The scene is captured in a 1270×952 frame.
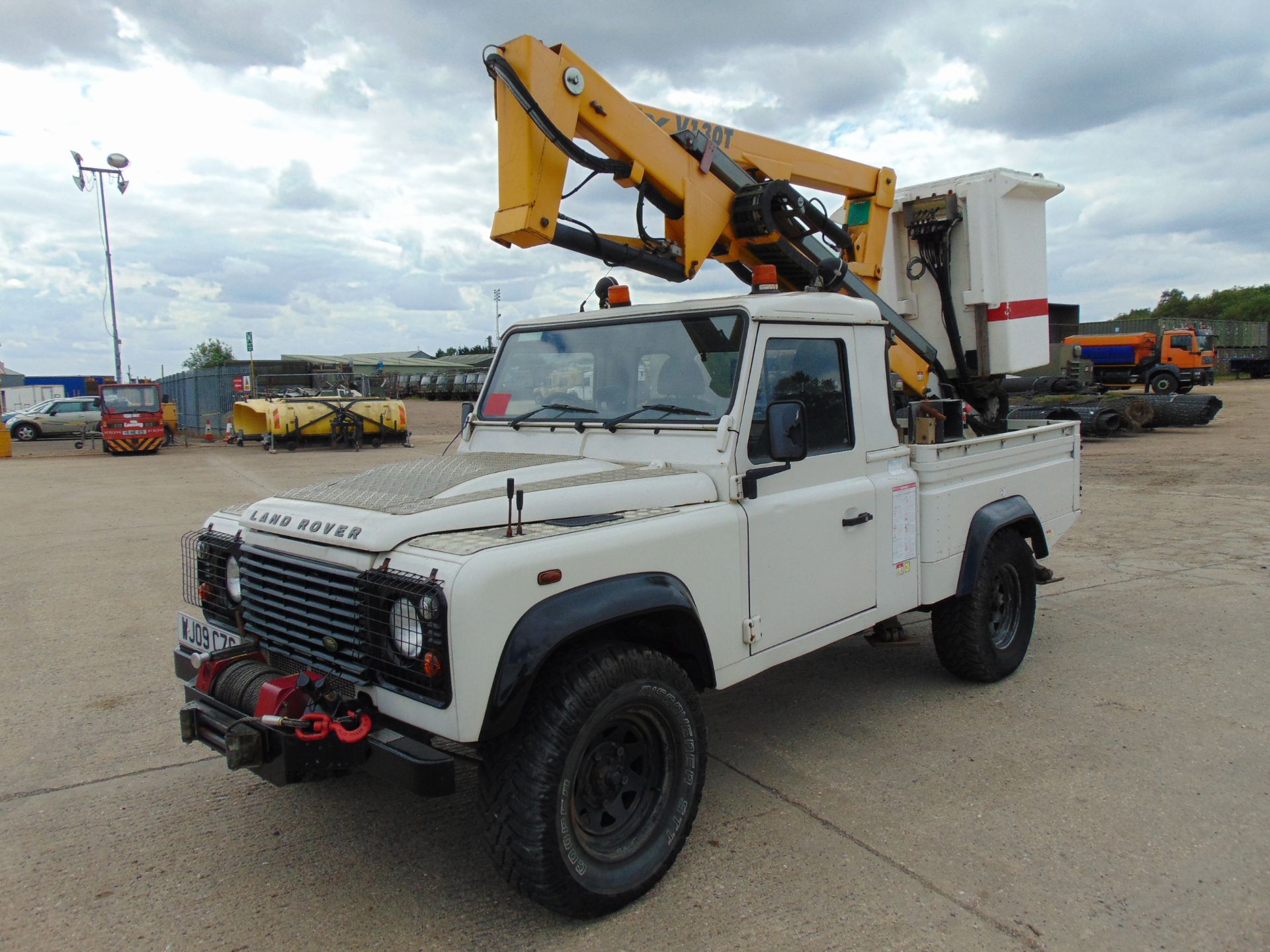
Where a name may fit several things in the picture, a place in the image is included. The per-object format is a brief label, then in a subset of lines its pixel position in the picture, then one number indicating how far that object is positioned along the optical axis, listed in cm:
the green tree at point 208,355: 7544
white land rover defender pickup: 272
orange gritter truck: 3216
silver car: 2912
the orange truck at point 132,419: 2320
